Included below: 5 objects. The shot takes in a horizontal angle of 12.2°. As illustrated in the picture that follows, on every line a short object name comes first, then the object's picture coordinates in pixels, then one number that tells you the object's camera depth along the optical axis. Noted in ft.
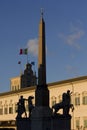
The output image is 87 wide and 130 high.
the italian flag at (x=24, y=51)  296.46
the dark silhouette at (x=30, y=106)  124.31
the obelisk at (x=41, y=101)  112.98
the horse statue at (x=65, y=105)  115.96
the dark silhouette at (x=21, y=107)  129.69
